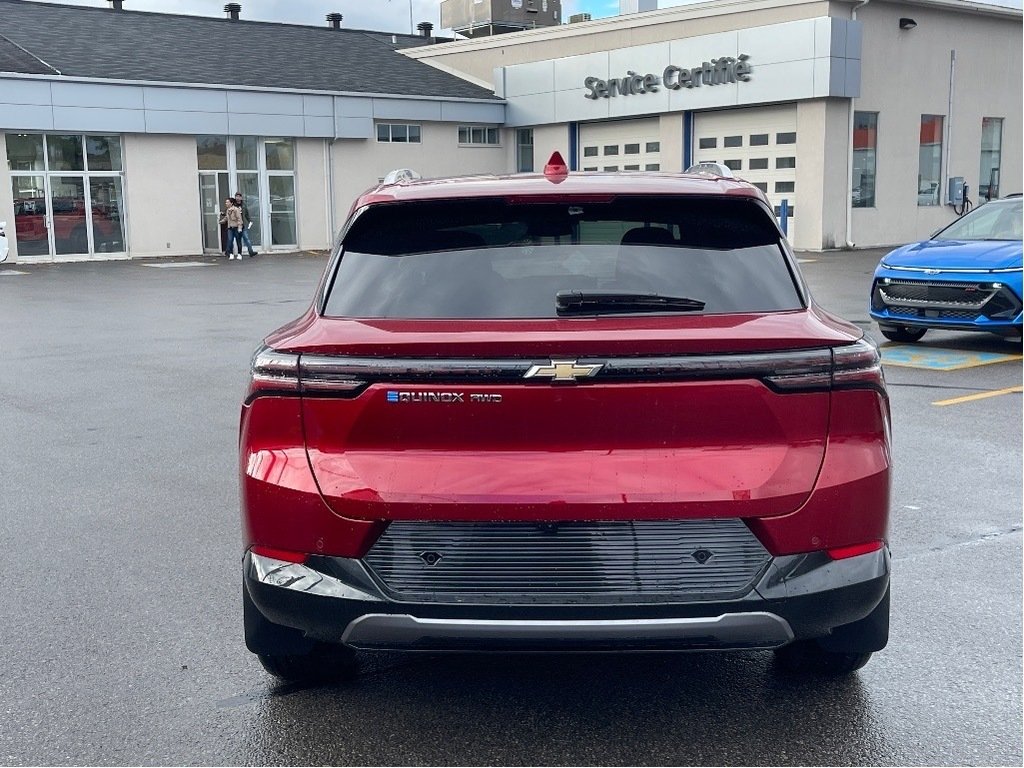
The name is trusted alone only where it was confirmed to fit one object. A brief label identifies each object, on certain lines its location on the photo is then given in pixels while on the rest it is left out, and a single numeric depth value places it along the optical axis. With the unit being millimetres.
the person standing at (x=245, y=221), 32875
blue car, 11867
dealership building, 30719
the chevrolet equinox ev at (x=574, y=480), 3152
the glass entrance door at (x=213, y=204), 34438
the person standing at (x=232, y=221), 32344
